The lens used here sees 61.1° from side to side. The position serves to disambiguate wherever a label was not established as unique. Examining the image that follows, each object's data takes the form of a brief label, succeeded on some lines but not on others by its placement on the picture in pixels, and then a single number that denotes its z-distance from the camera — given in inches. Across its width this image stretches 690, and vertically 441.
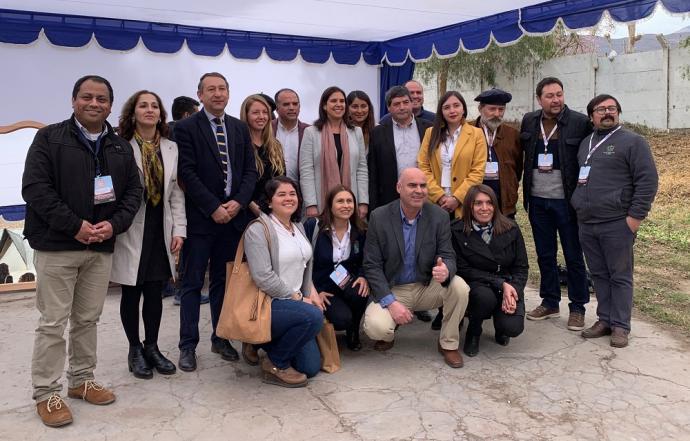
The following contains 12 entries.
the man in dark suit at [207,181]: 136.9
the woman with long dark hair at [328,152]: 163.2
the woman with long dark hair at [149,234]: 127.3
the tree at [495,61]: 629.6
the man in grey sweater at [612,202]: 146.6
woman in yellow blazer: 161.8
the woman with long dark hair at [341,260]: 144.8
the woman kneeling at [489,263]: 147.6
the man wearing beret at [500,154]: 168.9
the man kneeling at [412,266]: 143.3
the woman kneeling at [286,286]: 128.0
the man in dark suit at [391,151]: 172.1
